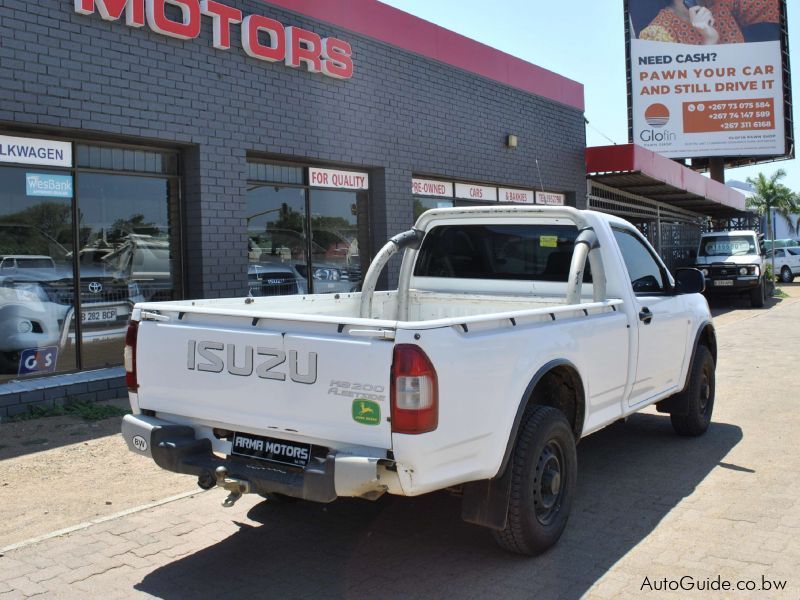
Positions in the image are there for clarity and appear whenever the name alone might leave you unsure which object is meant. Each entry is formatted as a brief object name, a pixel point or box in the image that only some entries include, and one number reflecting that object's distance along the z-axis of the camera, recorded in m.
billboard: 32.31
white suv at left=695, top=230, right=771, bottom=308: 20.47
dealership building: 7.93
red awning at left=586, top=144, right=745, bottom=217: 17.56
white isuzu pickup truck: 3.56
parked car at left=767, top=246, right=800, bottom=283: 35.38
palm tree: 54.12
